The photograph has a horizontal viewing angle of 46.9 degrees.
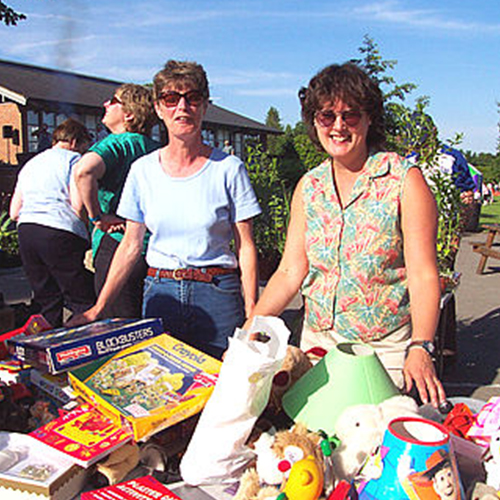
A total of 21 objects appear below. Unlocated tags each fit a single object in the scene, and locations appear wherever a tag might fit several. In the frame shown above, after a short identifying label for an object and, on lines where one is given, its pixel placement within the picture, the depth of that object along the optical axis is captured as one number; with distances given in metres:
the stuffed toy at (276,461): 1.33
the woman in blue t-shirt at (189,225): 2.27
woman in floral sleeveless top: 1.89
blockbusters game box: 1.75
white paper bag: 1.41
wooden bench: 9.77
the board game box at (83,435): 1.46
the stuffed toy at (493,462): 1.33
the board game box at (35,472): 1.38
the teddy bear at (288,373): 1.68
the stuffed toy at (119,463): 1.47
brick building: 19.05
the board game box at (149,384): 1.52
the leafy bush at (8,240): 10.27
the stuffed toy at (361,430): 1.37
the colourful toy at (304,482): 1.27
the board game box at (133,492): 1.39
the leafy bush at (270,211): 8.03
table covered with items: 1.23
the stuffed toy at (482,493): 1.24
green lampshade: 1.54
